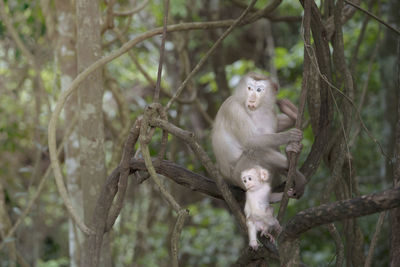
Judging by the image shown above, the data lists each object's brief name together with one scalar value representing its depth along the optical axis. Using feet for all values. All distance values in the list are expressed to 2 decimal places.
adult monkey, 18.26
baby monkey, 15.02
